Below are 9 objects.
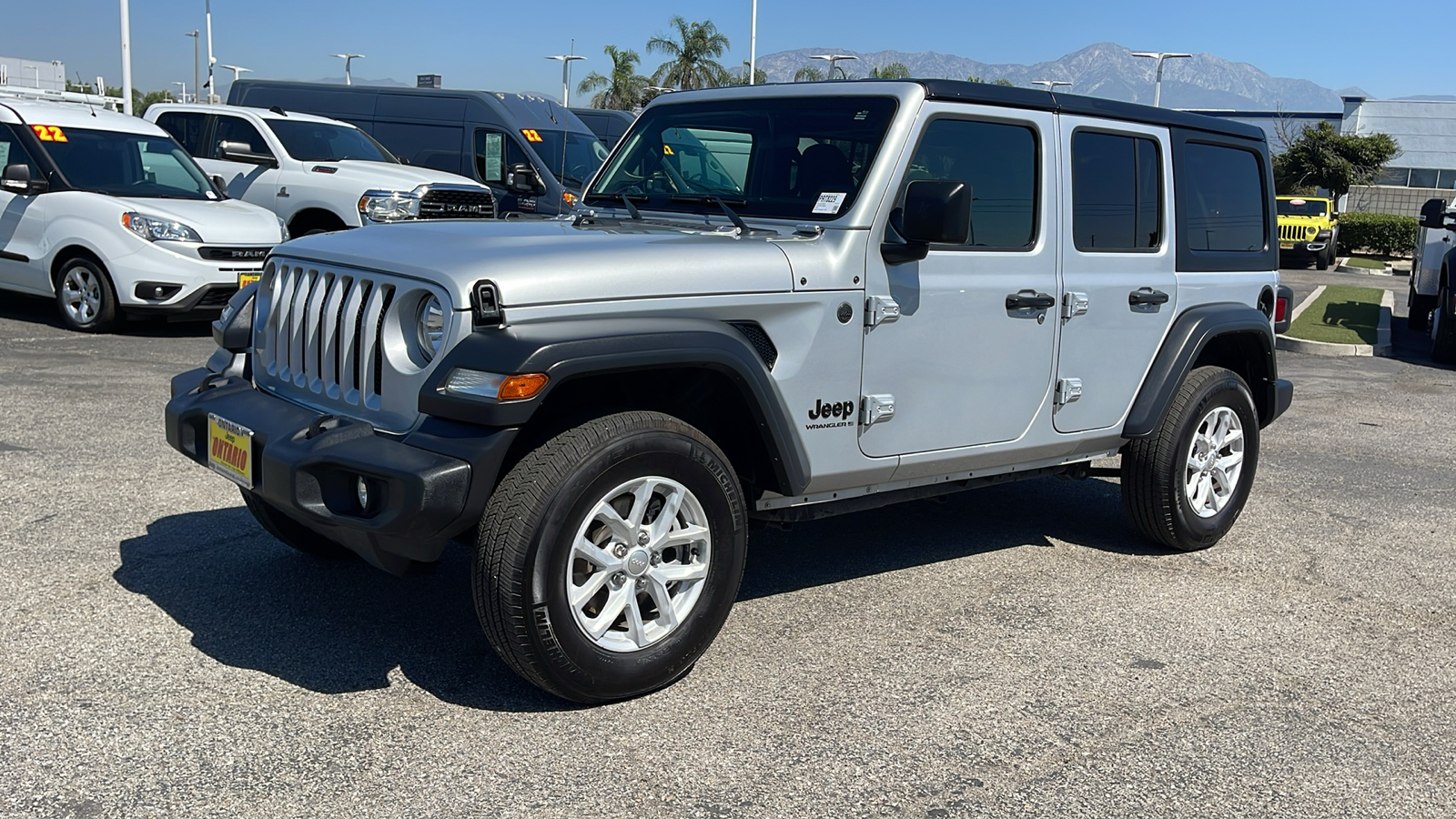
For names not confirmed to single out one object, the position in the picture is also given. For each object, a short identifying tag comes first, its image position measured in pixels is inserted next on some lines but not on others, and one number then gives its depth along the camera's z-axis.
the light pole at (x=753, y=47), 42.97
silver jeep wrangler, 3.57
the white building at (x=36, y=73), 45.34
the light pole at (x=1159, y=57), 44.06
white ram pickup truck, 13.20
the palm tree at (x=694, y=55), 59.94
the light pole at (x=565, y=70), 54.72
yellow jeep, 28.47
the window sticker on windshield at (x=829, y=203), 4.38
